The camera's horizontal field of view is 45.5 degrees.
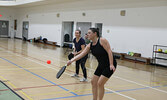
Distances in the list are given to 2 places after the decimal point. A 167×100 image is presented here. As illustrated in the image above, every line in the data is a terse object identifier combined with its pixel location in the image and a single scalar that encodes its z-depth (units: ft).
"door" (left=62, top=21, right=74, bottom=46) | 74.23
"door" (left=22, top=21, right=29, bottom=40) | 100.14
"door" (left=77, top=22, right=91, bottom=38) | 64.79
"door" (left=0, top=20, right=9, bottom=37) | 103.86
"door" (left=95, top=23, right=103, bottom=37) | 61.40
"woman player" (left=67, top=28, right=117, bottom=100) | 14.34
